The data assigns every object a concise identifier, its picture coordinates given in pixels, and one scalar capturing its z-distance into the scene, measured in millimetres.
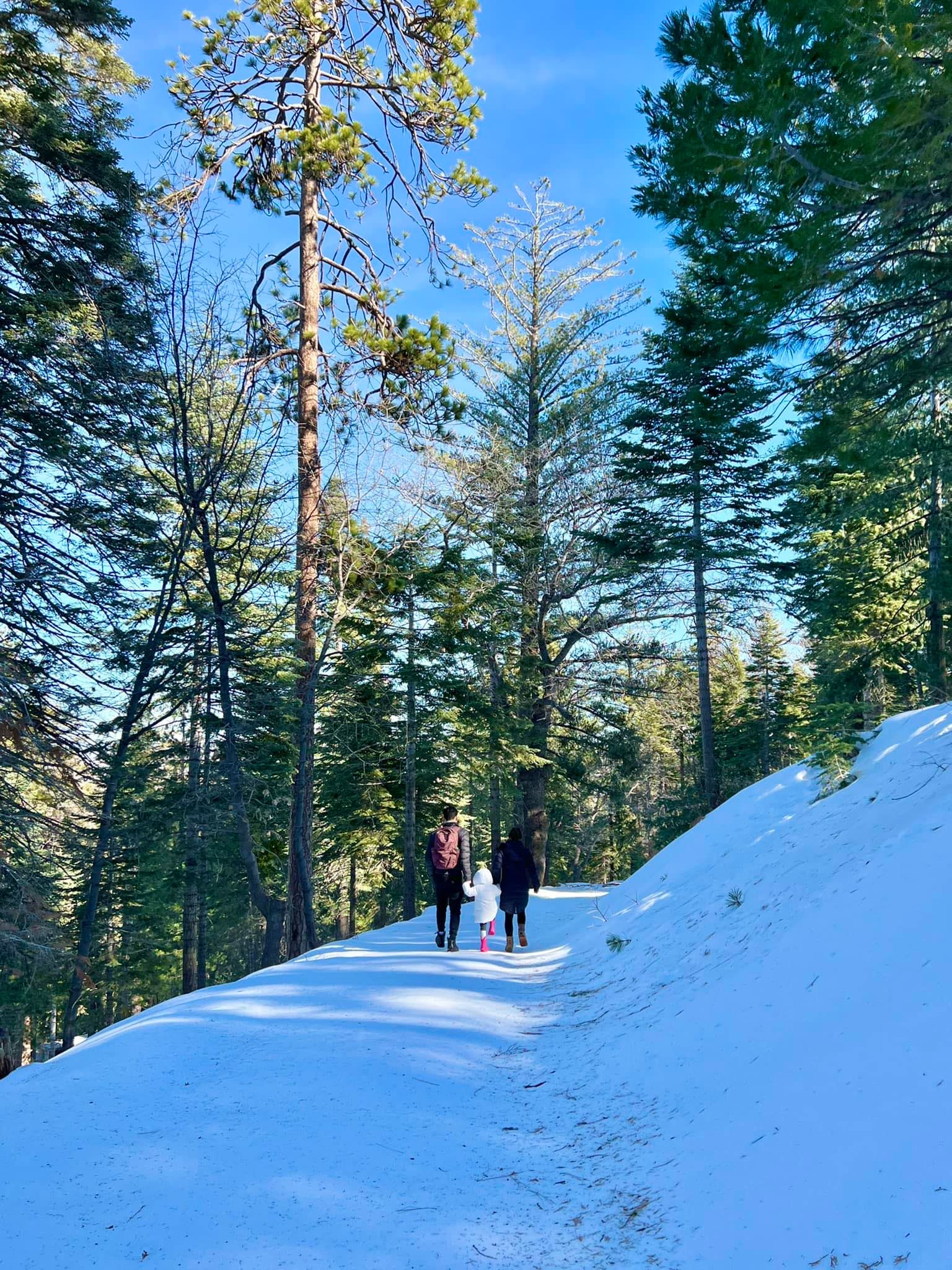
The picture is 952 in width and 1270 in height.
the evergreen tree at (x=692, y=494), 18312
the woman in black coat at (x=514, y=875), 9844
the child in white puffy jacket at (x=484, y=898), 9742
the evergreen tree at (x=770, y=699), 30531
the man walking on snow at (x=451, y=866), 9320
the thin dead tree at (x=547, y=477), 19891
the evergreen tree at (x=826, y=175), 5148
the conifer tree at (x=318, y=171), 11305
